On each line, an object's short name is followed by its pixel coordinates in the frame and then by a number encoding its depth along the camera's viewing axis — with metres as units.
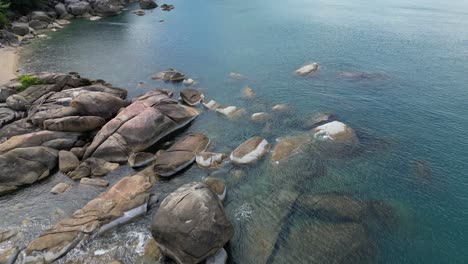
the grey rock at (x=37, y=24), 51.88
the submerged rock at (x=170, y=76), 33.81
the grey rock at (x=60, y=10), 59.28
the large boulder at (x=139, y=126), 21.27
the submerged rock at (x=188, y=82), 32.97
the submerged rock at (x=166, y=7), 71.79
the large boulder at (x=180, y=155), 19.95
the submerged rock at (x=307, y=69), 34.43
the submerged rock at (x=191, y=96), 28.79
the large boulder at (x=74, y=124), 22.41
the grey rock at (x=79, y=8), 61.34
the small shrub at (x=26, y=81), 28.23
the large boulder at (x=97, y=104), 23.92
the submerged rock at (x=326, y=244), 14.55
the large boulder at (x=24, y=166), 18.98
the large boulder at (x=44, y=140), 20.55
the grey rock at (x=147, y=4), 73.00
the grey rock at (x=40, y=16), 53.65
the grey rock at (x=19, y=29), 47.16
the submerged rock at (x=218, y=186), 17.88
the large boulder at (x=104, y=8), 64.44
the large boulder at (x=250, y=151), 20.77
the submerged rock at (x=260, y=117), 25.52
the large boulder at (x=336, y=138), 21.83
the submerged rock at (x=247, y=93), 29.83
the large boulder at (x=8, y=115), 23.81
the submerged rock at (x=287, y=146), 21.20
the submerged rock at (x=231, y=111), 26.52
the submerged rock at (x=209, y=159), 20.56
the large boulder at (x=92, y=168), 19.81
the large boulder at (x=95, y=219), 14.48
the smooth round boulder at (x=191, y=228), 13.51
